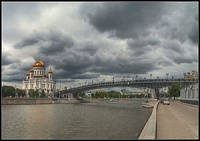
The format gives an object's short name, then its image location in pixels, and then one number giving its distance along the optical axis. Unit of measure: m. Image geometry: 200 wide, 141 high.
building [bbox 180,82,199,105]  29.68
